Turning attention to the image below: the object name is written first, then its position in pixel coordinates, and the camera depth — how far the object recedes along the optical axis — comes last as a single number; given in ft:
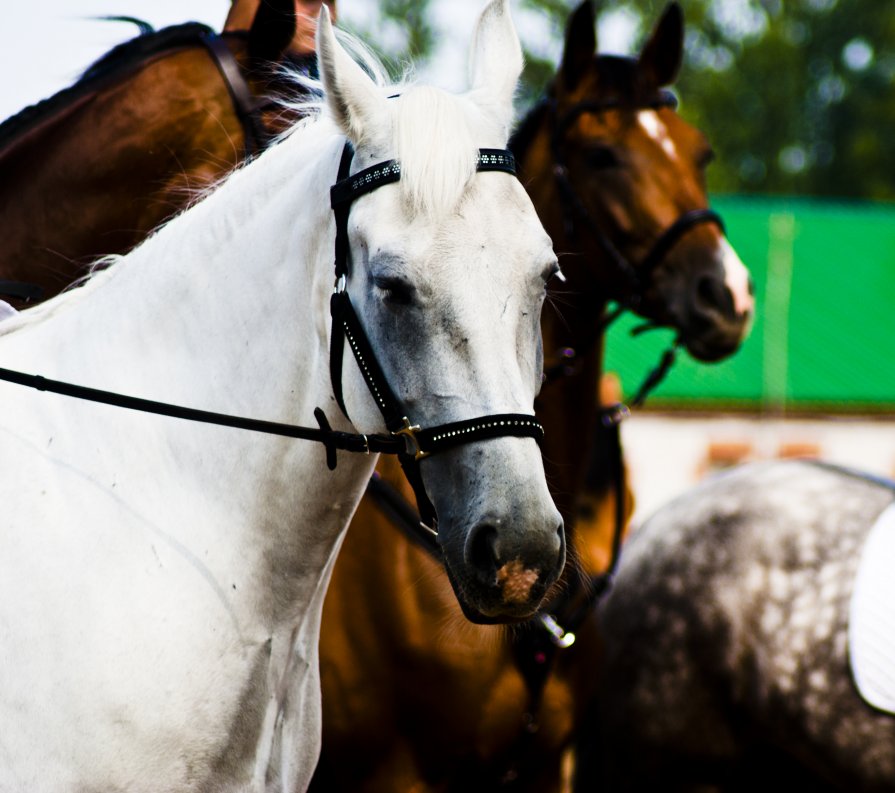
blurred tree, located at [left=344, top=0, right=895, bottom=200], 236.02
